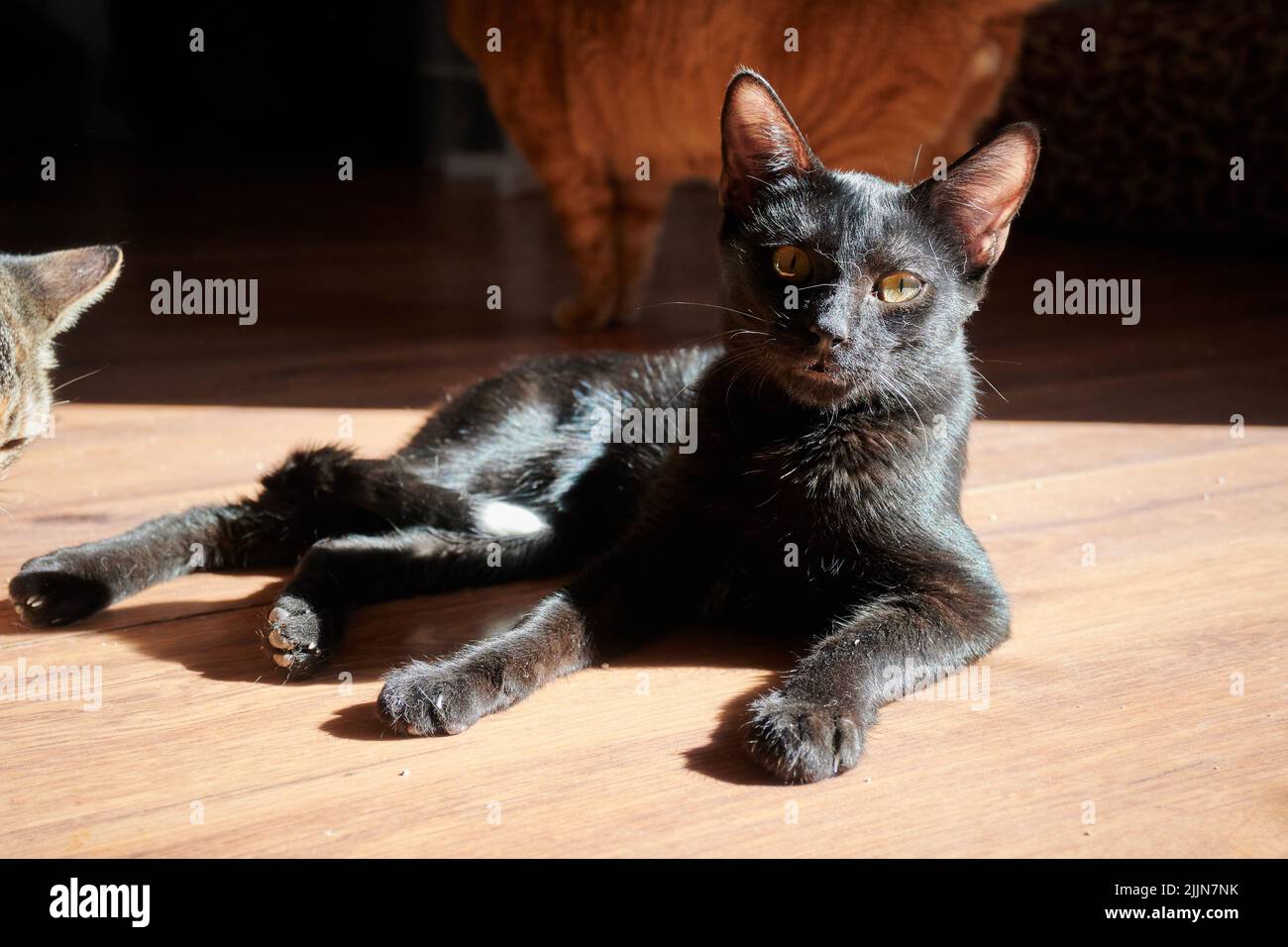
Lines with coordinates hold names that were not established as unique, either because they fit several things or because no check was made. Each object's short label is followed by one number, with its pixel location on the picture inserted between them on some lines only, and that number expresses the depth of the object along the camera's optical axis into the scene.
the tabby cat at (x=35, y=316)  0.81
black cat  0.77
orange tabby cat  1.23
